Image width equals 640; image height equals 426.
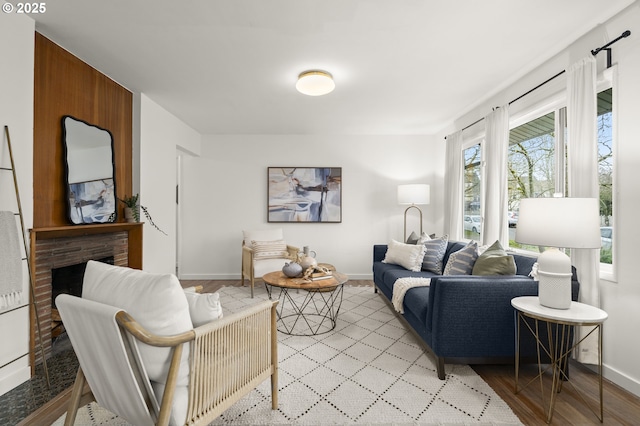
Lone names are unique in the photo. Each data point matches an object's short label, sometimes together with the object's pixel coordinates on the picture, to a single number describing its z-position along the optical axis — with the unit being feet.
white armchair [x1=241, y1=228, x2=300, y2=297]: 14.58
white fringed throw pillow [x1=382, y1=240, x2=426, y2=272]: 12.60
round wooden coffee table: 9.91
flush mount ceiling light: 10.02
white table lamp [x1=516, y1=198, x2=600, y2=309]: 5.98
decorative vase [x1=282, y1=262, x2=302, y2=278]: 10.64
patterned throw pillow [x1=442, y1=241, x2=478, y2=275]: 9.83
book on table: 10.50
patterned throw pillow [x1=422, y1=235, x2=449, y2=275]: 12.58
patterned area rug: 5.96
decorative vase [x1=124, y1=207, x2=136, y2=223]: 11.16
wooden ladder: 6.82
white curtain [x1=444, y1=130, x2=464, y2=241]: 14.99
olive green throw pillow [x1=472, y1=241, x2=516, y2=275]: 8.11
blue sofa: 7.27
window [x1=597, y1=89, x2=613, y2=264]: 7.72
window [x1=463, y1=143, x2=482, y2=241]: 14.21
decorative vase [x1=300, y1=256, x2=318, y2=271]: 11.01
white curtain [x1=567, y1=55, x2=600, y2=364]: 7.39
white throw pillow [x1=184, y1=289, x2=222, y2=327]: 4.96
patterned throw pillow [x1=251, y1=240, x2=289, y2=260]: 15.47
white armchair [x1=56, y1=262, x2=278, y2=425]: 4.09
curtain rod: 6.90
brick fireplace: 7.81
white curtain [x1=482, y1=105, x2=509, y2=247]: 10.98
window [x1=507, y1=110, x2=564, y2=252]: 9.80
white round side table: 5.82
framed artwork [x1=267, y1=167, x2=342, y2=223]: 18.10
